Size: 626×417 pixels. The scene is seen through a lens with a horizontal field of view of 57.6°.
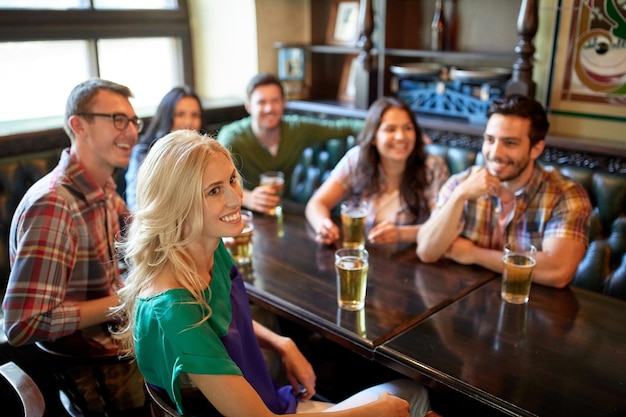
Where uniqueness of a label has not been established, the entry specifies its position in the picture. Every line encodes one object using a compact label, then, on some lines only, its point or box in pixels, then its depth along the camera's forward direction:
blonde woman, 1.18
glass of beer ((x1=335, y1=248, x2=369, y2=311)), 1.61
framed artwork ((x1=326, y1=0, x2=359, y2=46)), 3.57
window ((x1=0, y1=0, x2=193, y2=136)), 3.11
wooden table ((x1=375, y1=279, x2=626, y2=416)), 1.23
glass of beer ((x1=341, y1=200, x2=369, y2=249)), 2.06
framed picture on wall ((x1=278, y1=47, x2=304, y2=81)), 3.65
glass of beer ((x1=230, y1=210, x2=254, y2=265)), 1.97
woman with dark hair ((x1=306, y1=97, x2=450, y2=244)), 2.39
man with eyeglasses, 1.58
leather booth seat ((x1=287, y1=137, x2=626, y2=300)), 2.18
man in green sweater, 3.01
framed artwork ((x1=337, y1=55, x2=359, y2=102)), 3.72
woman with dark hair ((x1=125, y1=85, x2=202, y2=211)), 2.83
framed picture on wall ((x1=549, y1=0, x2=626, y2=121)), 2.40
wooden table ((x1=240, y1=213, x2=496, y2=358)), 1.54
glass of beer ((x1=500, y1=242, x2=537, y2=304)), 1.64
